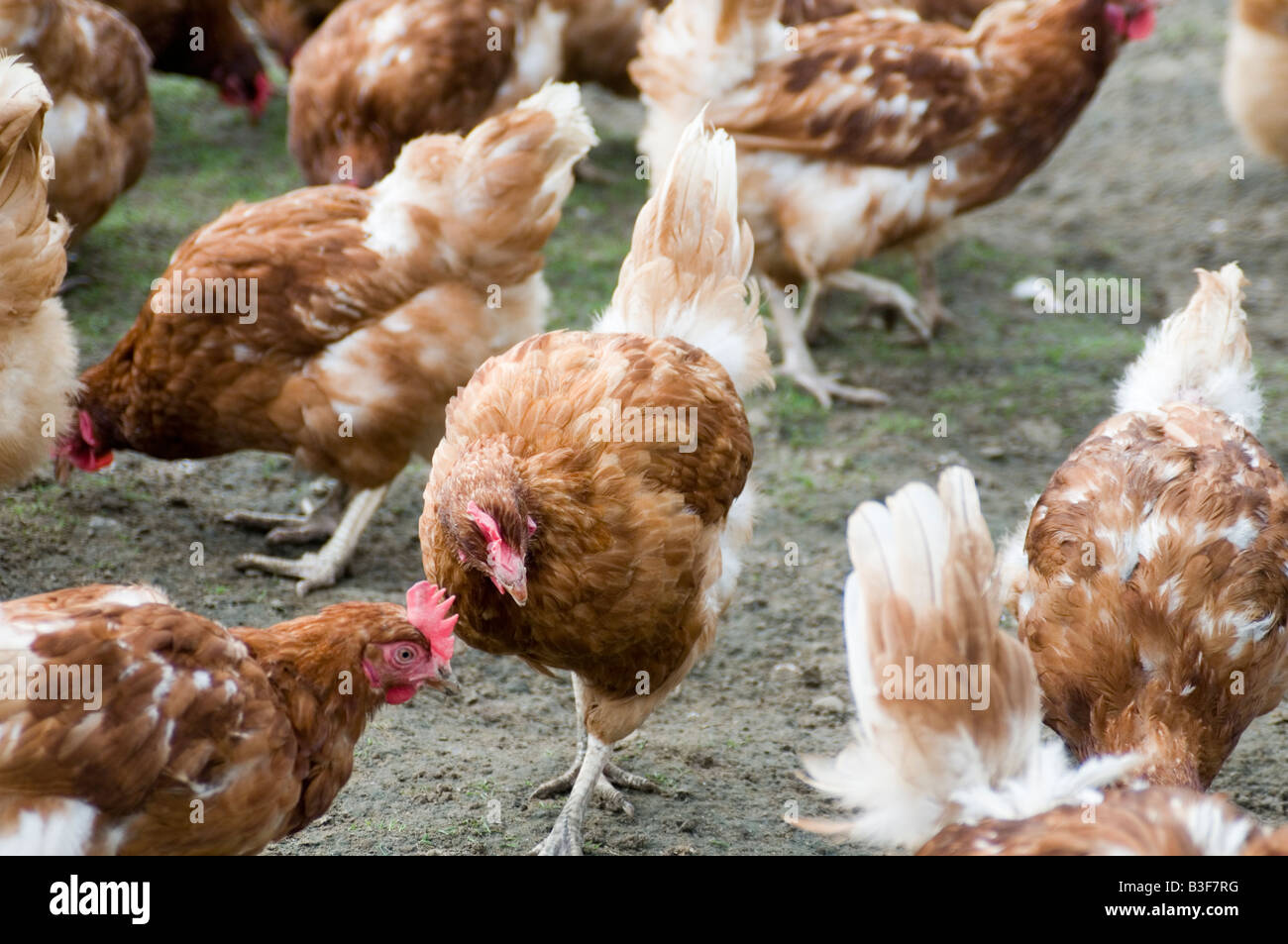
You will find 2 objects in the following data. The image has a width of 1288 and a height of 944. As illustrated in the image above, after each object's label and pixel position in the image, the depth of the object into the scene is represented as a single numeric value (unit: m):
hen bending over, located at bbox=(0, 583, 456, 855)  2.64
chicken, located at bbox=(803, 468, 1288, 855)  2.66
